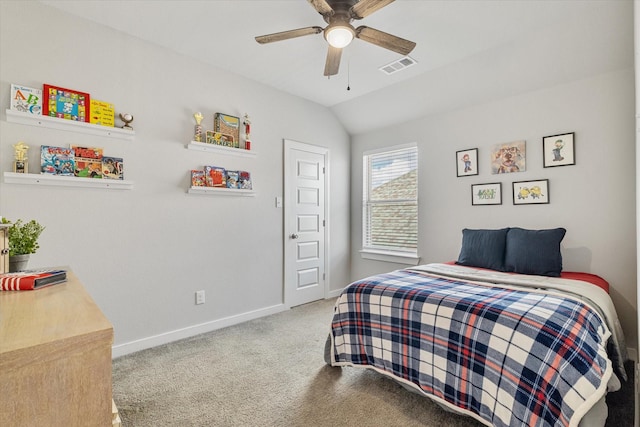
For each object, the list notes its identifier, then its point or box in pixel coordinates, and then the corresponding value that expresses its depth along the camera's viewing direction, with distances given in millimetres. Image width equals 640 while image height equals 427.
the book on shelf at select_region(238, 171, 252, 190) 3330
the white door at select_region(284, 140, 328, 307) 3812
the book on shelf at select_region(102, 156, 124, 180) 2510
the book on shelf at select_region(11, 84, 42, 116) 2160
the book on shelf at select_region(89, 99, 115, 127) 2461
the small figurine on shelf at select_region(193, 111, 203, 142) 3000
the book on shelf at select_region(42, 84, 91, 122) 2271
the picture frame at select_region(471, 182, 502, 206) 3262
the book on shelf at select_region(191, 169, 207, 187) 2975
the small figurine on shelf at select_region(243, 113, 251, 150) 3376
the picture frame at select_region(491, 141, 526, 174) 3105
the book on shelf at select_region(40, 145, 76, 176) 2252
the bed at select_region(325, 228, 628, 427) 1374
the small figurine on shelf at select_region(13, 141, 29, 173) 2158
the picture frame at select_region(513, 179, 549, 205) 2963
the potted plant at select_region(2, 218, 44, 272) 1401
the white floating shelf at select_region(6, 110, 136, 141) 2166
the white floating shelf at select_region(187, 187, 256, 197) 2984
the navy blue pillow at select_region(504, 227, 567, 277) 2531
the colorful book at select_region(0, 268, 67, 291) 1066
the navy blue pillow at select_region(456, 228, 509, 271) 2820
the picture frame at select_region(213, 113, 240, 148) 3174
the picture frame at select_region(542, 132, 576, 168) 2817
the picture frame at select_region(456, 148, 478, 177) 3424
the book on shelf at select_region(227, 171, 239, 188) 3240
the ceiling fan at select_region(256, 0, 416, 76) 1843
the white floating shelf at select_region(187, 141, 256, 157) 2983
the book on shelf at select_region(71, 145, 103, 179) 2391
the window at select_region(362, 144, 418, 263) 4023
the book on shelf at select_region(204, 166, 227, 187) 3066
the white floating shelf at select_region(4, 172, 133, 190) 2145
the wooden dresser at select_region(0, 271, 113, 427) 585
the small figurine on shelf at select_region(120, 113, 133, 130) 2568
